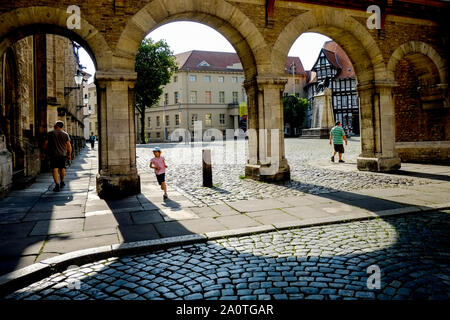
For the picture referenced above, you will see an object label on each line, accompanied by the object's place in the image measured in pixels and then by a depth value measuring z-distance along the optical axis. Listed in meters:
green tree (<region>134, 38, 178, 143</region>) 44.50
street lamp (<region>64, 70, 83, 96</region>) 18.34
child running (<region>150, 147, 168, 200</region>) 7.61
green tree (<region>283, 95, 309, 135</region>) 60.31
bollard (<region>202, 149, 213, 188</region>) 9.13
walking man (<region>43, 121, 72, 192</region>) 8.95
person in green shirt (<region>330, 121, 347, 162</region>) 14.38
